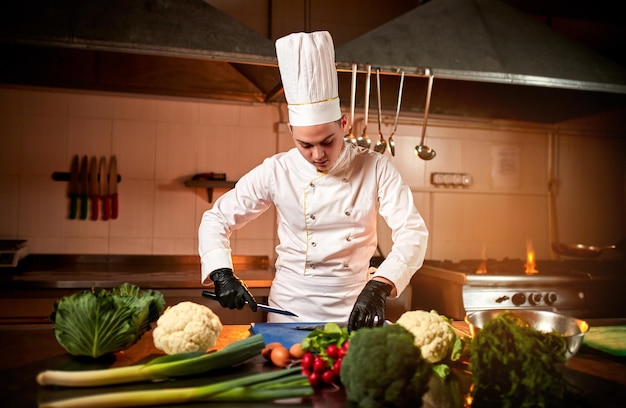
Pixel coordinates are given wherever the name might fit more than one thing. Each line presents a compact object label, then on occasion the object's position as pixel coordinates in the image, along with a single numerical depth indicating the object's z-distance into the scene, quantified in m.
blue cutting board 1.69
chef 2.17
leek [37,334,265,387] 1.29
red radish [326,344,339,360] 1.40
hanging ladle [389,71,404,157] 3.15
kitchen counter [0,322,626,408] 1.27
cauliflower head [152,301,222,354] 1.50
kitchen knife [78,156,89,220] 3.74
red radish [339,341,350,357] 1.39
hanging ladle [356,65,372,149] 3.22
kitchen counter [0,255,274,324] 3.07
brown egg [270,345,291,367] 1.46
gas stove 3.37
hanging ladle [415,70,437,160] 3.29
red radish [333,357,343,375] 1.38
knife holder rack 3.74
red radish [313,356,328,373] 1.36
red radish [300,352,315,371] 1.36
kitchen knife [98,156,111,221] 3.77
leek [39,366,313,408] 1.19
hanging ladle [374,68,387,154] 3.13
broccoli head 1.18
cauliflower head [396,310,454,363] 1.48
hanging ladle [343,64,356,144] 2.90
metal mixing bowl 1.56
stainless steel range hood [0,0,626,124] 2.65
